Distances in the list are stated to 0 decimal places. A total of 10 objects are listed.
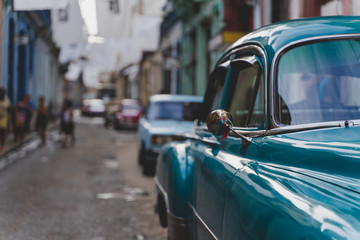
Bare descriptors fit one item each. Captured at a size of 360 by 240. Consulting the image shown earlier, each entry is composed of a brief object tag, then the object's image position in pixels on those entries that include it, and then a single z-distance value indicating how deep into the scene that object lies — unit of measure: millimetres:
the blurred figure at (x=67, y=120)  16528
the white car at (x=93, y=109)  45969
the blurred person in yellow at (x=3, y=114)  12977
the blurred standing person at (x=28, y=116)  16580
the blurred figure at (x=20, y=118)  15484
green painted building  16375
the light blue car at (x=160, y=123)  9852
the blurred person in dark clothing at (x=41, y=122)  16422
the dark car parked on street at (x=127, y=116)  24719
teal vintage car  1937
